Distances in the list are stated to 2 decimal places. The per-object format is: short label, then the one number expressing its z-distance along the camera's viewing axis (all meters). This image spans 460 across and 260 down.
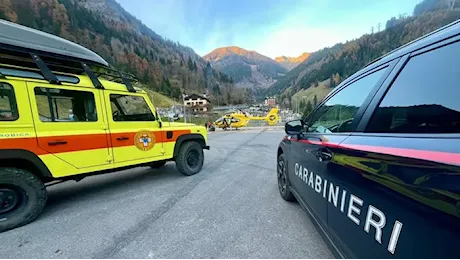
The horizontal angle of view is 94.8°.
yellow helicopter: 23.84
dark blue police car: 0.83
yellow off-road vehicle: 2.82
